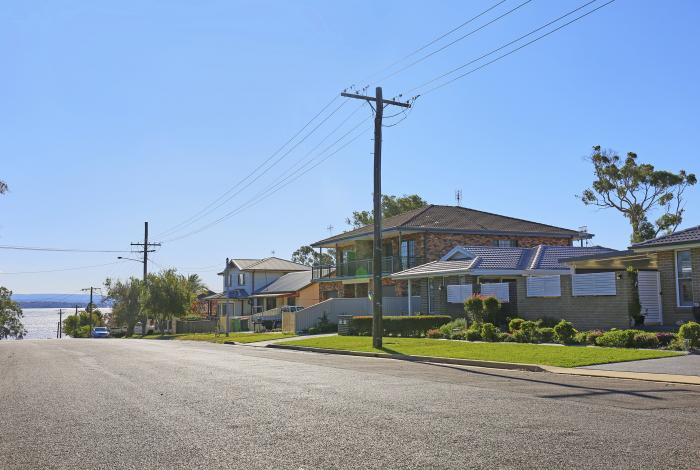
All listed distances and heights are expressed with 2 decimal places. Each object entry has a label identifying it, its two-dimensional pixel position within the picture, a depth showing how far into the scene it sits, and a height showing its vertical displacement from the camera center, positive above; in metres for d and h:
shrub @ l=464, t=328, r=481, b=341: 26.08 -0.93
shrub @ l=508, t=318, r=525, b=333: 25.31 -0.50
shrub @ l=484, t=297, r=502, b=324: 27.28 +0.11
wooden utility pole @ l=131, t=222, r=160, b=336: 63.13 +5.82
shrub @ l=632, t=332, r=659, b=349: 19.59 -0.91
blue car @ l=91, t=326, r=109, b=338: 72.06 -2.09
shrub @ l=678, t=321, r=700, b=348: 18.64 -0.68
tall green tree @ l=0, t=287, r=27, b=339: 86.25 -1.01
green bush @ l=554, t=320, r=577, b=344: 22.11 -0.71
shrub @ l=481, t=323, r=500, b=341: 25.02 -0.79
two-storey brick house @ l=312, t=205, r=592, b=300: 42.38 +4.80
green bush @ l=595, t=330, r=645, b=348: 20.09 -0.87
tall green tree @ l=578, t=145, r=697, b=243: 48.84 +9.05
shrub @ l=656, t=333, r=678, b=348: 19.48 -0.82
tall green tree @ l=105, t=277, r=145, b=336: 74.38 +0.90
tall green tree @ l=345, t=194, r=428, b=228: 70.38 +11.21
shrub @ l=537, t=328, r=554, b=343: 23.39 -0.82
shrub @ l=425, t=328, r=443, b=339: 28.83 -0.98
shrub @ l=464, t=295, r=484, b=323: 27.70 +0.12
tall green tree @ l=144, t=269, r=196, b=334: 62.34 +1.50
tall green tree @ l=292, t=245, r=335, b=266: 101.14 +8.67
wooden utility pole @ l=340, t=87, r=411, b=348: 25.53 +2.64
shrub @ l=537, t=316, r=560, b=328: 25.73 -0.45
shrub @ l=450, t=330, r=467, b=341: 27.02 -0.97
